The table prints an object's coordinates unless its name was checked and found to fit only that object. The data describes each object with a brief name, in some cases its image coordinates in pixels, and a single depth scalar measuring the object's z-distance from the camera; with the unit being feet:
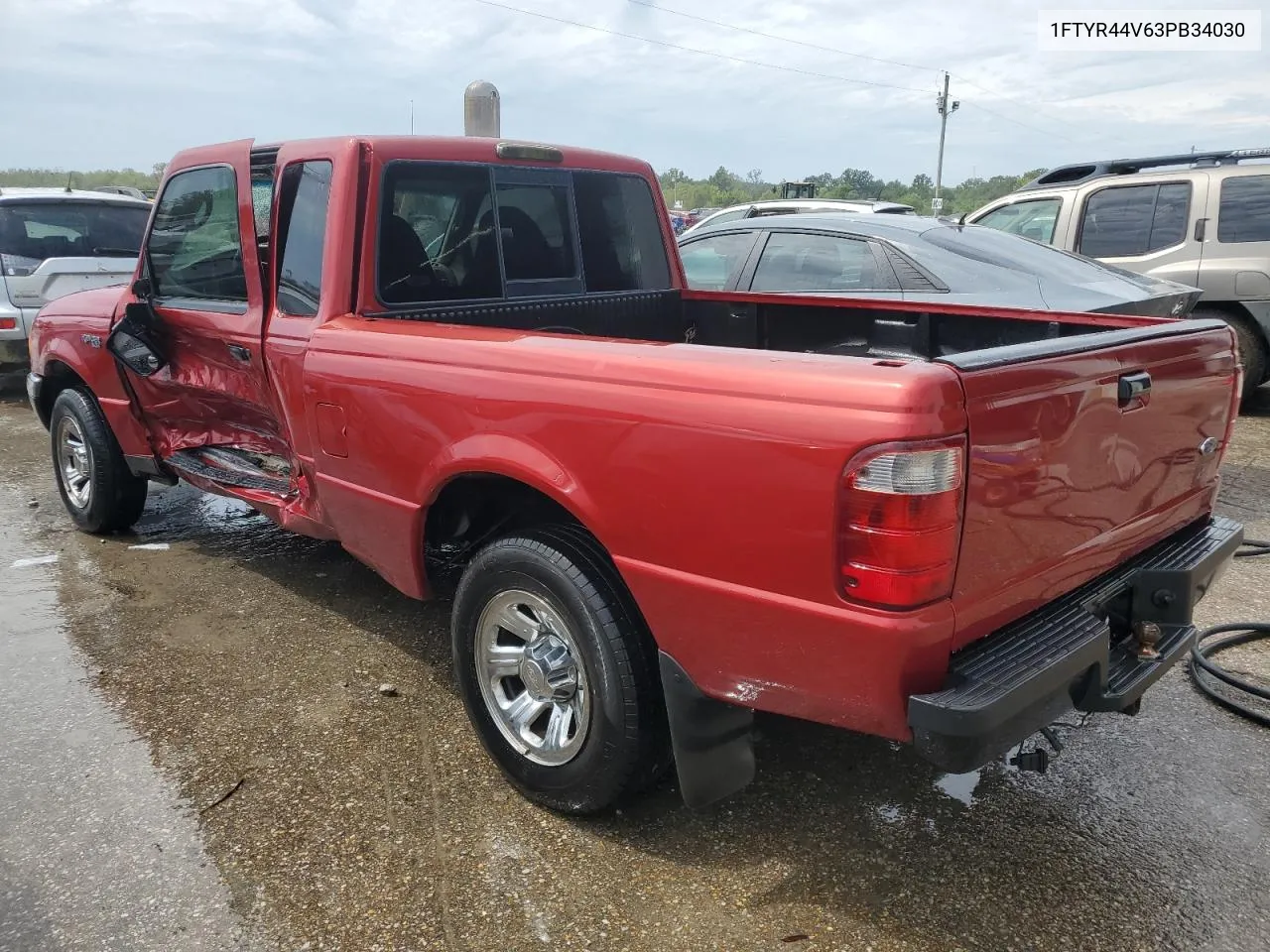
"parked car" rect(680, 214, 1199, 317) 17.80
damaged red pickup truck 6.47
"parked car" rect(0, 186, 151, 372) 26.55
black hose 10.74
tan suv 24.09
